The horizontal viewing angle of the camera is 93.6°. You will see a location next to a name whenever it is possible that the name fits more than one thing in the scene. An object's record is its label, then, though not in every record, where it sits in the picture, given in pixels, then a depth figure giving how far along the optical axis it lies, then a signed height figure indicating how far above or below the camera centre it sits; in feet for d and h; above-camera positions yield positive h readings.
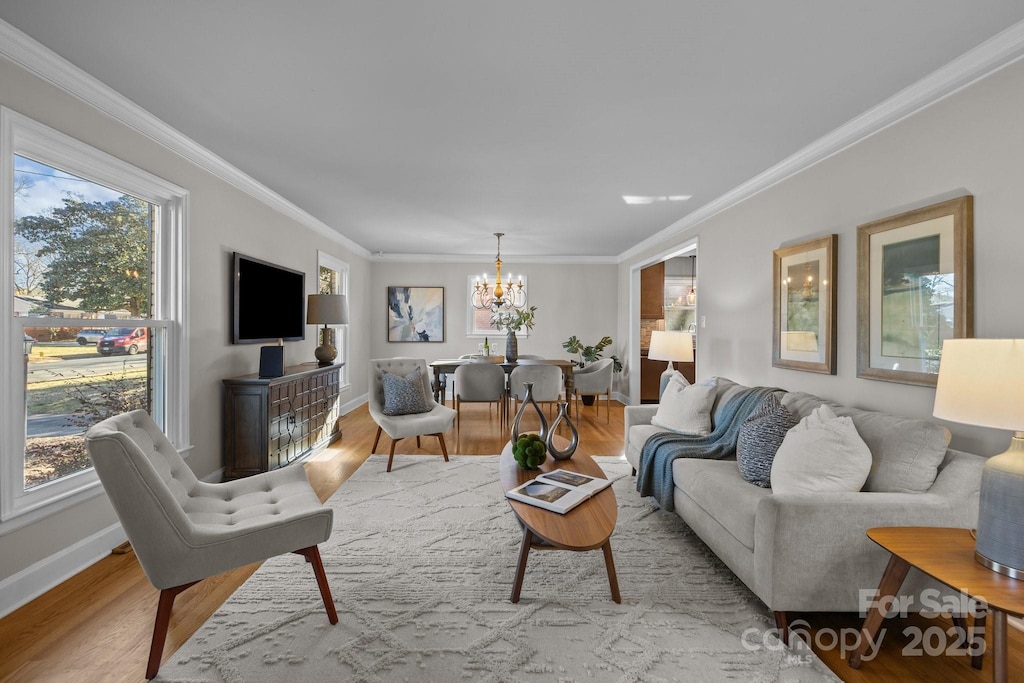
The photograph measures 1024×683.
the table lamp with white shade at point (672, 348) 14.26 -0.31
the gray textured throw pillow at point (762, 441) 8.15 -1.82
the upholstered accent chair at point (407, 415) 13.35 -2.31
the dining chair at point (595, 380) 20.67 -1.85
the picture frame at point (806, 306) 9.83 +0.72
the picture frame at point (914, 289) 7.11 +0.81
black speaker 12.34 -0.65
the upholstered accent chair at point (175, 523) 5.44 -2.40
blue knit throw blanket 9.84 -2.31
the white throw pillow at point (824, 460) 6.84 -1.78
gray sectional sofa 6.05 -2.36
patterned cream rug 5.66 -3.87
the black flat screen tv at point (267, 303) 12.81 +0.99
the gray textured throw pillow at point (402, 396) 14.33 -1.80
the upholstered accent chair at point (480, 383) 17.34 -1.67
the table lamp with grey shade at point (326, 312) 15.60 +0.78
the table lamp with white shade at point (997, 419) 4.76 -0.84
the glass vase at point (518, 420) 9.21 -1.72
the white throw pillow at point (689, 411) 11.43 -1.79
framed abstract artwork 25.62 +1.20
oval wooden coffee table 6.17 -2.56
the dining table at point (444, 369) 18.16 -1.24
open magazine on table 7.12 -2.42
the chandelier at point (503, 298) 25.13 +2.05
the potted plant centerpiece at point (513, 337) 19.13 -0.01
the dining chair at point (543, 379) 17.51 -1.56
